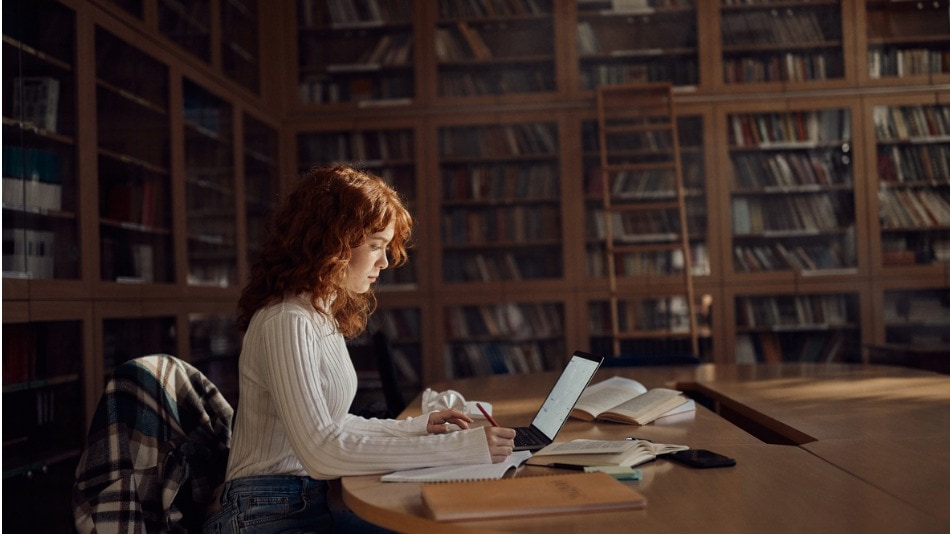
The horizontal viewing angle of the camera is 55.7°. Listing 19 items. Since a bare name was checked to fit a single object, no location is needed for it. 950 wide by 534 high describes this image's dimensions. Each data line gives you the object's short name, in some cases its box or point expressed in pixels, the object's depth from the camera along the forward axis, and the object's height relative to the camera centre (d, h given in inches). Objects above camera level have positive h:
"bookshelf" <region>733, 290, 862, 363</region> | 213.0 -13.2
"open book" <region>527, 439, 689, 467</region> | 60.8 -12.2
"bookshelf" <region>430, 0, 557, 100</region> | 220.4 +57.3
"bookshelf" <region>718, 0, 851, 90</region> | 214.1 +55.2
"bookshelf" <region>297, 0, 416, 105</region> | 223.1 +57.9
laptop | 72.4 -10.5
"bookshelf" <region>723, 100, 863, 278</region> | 214.1 +19.5
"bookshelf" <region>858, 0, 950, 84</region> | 211.8 +52.9
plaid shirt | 64.5 -12.5
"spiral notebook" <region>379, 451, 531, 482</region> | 57.2 -12.4
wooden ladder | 216.8 +25.0
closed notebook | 48.0 -12.1
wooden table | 47.1 -13.1
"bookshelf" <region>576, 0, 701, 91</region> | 218.8 +57.2
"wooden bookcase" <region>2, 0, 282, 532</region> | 111.7 +11.4
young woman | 60.8 -6.7
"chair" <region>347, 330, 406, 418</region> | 132.4 -13.5
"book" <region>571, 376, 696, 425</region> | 85.5 -12.7
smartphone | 60.7 -12.6
